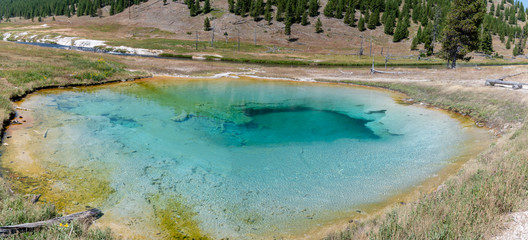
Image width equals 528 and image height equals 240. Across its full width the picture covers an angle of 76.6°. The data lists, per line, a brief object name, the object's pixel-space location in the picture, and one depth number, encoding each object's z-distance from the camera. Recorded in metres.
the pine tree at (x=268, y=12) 127.19
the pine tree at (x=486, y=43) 100.31
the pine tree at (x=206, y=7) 137.00
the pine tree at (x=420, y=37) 107.03
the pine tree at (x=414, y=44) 104.97
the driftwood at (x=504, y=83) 28.36
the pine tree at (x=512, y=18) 148.75
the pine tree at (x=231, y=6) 138.12
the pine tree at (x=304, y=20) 125.50
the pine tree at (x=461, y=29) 51.62
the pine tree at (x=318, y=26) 121.00
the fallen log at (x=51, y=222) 6.80
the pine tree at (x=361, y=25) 121.20
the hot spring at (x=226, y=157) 10.76
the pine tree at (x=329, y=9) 131.25
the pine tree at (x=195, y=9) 136.62
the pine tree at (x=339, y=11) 130.75
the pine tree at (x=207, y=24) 123.06
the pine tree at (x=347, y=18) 126.72
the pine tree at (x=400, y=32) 114.19
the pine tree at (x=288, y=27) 117.38
